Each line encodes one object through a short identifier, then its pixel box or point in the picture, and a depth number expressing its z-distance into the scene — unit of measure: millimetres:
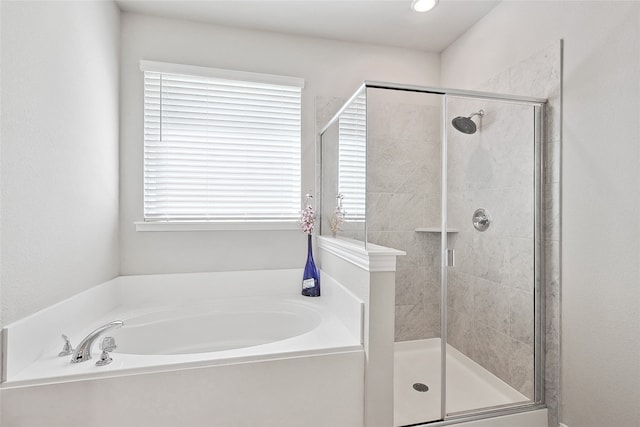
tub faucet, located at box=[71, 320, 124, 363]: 1289
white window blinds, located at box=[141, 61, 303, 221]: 2131
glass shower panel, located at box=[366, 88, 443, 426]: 1782
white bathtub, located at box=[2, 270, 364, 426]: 1182
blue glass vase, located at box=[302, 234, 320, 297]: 2219
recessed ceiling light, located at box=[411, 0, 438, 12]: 1831
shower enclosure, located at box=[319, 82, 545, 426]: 1693
